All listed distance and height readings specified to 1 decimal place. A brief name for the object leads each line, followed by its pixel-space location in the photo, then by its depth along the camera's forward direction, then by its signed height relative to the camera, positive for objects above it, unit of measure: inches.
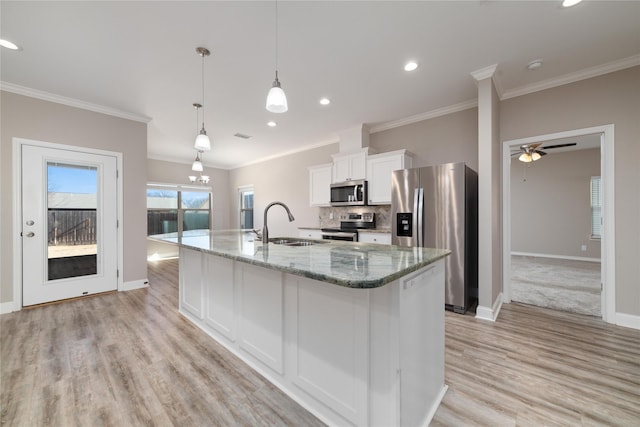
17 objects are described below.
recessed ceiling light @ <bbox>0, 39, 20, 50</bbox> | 90.6 +62.5
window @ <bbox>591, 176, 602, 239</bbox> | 227.8 +6.1
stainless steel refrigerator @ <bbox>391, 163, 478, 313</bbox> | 115.6 -2.3
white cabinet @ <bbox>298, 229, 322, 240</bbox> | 197.6 -15.6
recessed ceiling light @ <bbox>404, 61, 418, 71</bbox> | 104.5 +62.3
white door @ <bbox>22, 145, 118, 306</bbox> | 125.7 -5.0
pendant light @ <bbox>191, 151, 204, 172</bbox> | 148.7 +28.5
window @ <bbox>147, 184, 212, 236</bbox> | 269.1 +6.9
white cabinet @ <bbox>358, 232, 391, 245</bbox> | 152.3 -14.9
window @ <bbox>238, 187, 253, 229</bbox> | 306.8 +8.6
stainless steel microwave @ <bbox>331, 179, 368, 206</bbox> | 170.1 +14.4
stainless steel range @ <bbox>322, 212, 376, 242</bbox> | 170.1 -9.4
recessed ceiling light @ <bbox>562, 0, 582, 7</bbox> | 73.4 +61.7
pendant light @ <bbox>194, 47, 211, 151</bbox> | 106.0 +30.5
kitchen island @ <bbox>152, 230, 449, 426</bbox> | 45.1 -24.8
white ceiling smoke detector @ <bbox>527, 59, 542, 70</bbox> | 102.5 +61.5
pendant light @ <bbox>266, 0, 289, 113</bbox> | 71.9 +33.1
